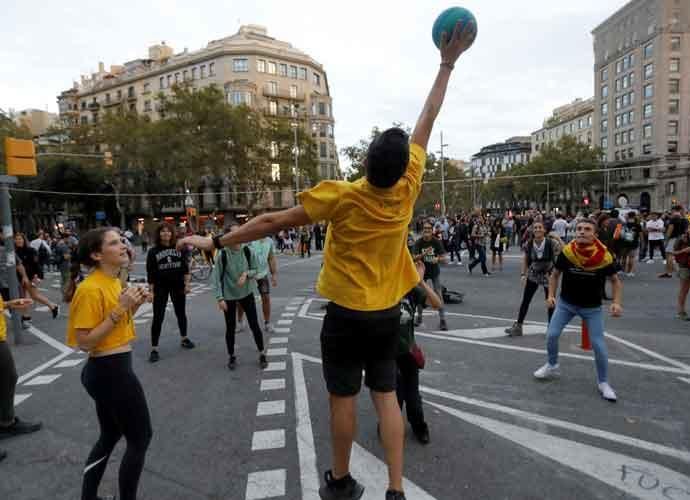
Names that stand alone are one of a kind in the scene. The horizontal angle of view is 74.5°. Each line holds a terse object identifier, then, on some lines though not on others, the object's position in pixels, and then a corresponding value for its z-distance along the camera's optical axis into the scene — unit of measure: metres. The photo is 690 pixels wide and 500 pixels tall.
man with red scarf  4.43
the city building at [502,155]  134.62
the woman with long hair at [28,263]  8.89
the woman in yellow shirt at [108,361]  2.50
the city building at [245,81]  58.13
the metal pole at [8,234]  6.95
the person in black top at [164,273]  6.45
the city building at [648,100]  59.00
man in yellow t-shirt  2.18
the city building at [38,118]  82.94
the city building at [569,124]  83.69
